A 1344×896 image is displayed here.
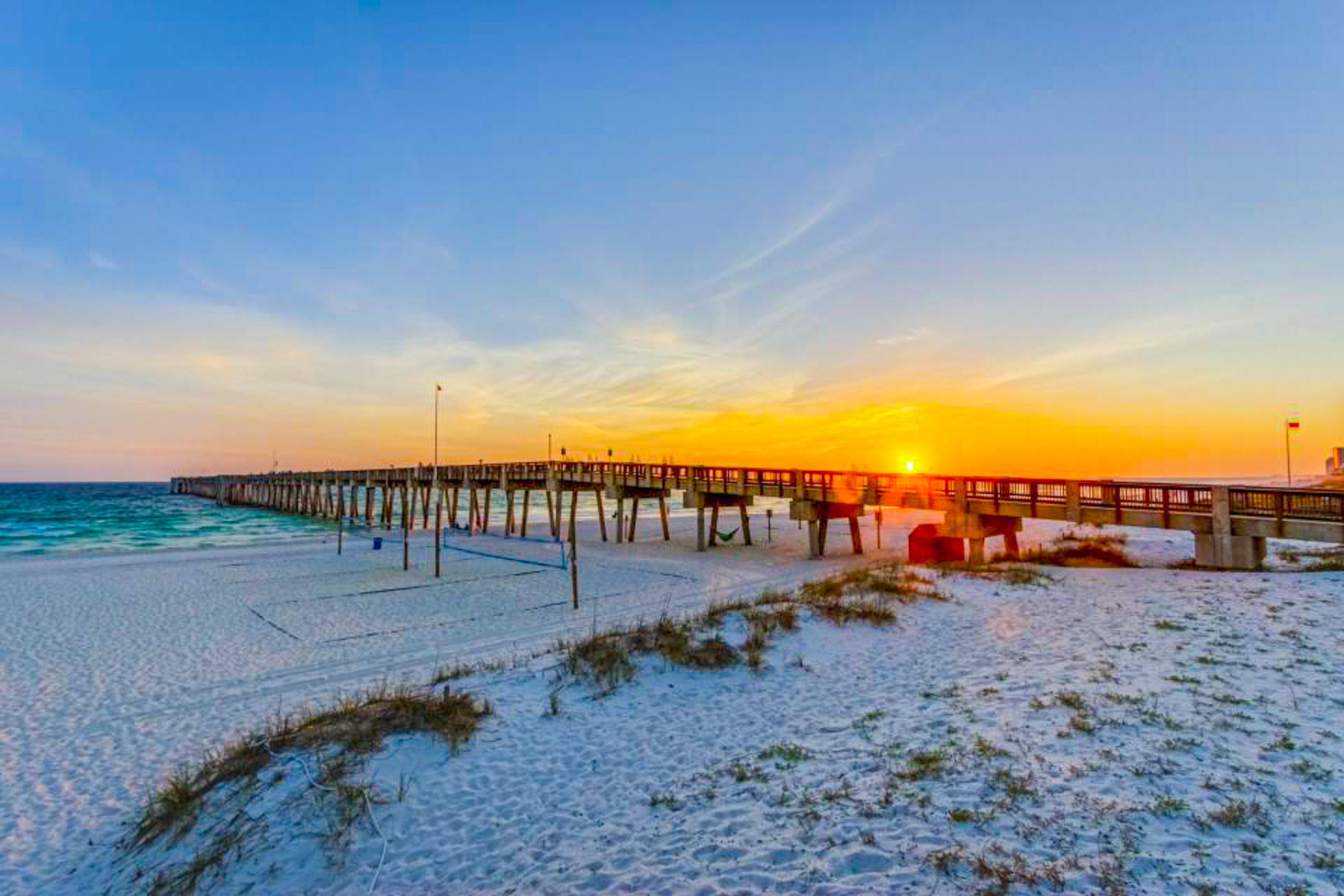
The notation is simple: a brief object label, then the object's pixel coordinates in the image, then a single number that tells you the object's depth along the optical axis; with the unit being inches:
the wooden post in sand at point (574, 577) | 697.0
